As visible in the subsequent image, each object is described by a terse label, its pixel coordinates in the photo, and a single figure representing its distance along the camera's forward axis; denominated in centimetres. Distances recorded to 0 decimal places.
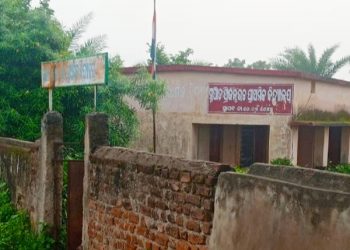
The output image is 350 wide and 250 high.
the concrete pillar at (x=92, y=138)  593
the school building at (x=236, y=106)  1372
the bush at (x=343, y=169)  1082
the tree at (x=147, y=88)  1070
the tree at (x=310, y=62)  2275
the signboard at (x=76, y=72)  631
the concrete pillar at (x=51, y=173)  672
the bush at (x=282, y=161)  1202
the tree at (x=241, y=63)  3784
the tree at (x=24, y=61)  988
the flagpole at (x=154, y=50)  1301
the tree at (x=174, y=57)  2173
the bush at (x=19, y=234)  640
